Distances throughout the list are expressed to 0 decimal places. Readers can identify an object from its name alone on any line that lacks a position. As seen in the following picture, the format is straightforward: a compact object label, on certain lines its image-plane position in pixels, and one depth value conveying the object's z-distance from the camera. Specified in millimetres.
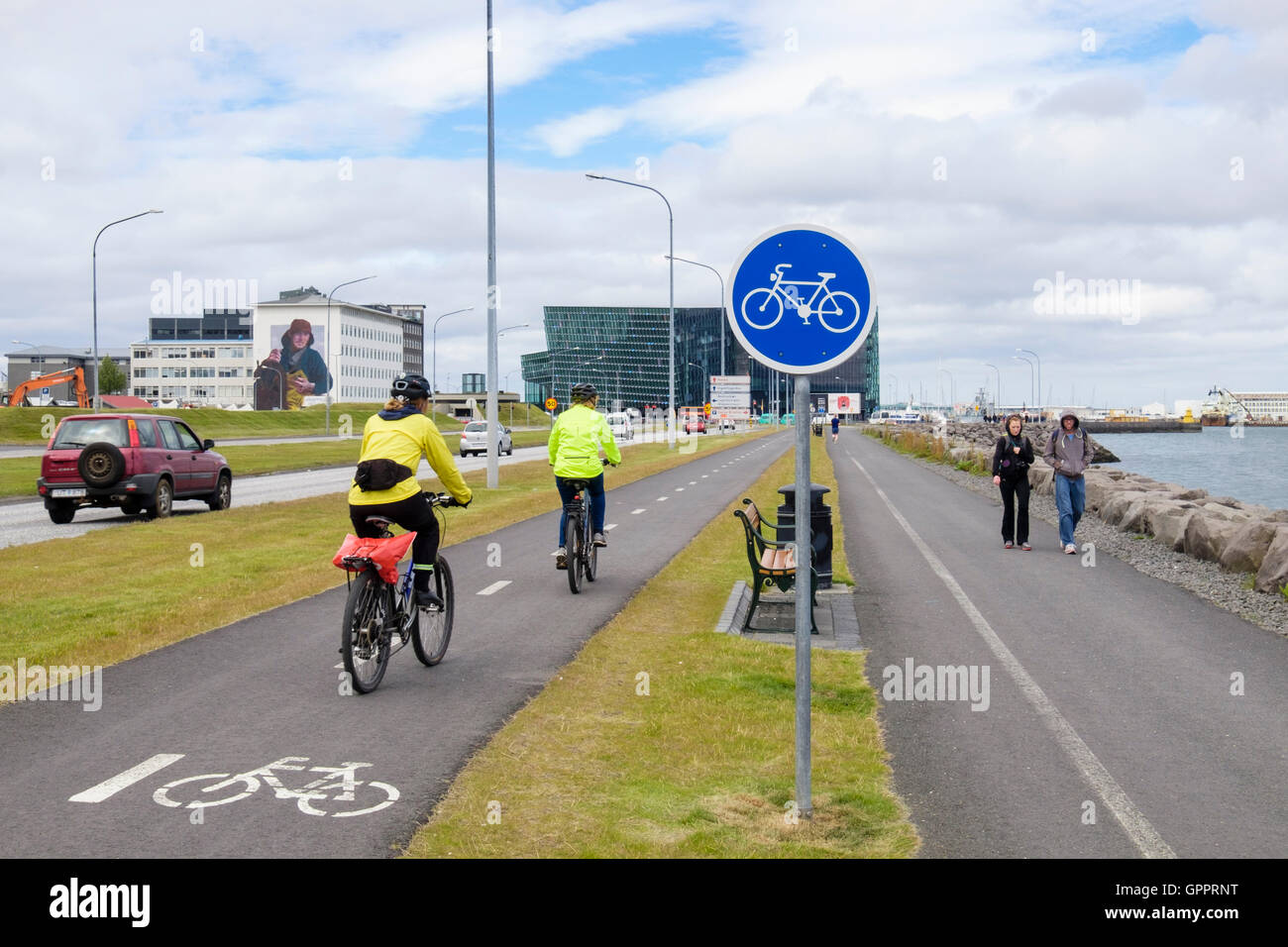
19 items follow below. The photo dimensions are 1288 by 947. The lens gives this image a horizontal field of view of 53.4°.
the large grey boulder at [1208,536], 16000
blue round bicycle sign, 5598
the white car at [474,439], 56250
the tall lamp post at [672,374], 56812
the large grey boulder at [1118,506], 22264
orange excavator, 78000
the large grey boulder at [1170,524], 17719
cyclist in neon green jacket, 12836
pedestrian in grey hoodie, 17531
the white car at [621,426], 70250
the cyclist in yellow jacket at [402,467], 8125
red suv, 21094
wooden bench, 10914
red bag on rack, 7918
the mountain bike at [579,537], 12641
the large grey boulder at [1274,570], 12945
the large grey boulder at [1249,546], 14477
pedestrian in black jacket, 18203
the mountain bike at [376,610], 7855
